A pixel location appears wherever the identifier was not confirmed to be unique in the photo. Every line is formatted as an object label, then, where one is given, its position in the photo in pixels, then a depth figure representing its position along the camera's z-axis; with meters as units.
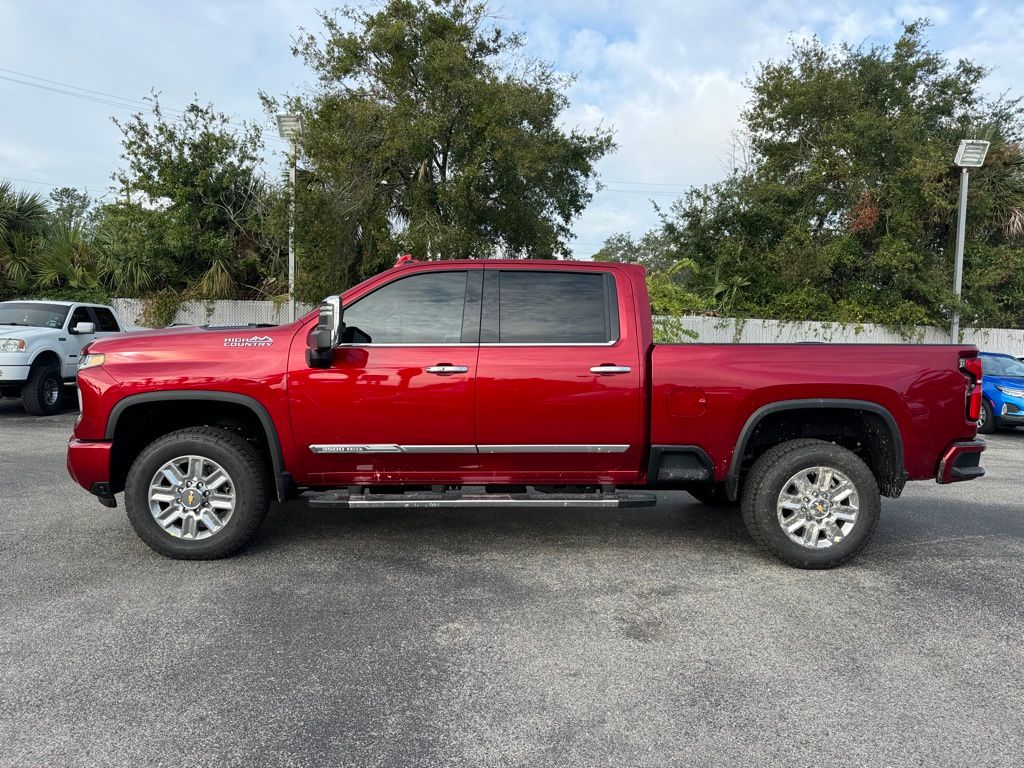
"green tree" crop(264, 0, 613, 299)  16.16
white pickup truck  10.80
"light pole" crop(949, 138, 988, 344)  17.69
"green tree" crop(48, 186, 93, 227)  21.02
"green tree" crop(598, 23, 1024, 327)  20.86
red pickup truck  4.51
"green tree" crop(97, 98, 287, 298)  19.89
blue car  11.31
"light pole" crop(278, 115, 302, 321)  16.83
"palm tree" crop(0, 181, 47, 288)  19.48
